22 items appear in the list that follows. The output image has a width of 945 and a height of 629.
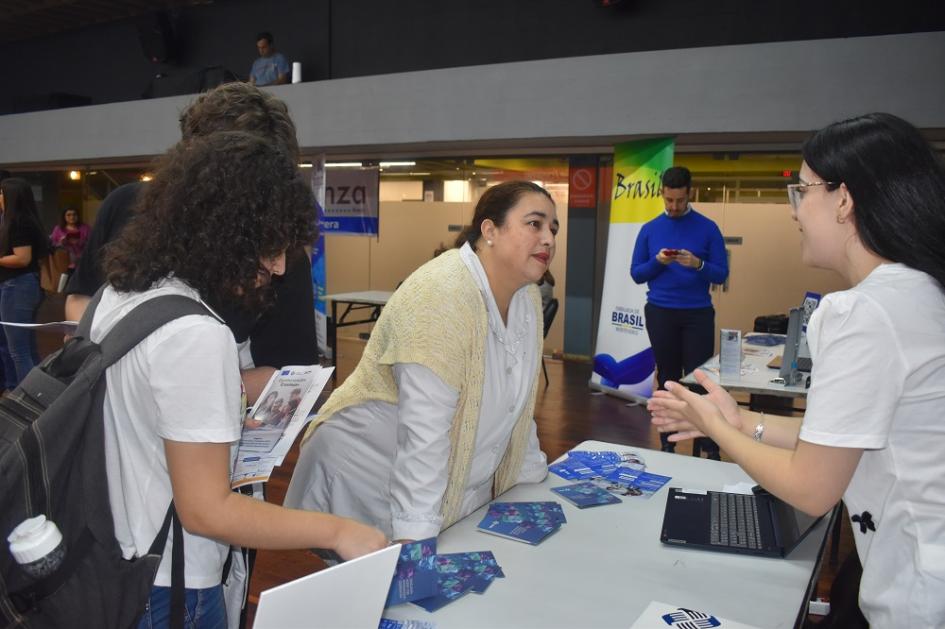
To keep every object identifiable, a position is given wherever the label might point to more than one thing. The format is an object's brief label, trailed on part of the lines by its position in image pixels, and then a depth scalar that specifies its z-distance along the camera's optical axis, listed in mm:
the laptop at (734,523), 1515
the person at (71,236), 10766
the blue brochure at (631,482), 1848
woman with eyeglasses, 1083
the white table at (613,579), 1241
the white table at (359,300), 6500
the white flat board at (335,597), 734
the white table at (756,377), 3098
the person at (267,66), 8203
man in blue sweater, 4285
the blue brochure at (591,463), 1969
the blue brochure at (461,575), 1275
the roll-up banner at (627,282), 5812
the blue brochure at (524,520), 1538
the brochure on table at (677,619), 1210
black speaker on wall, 9547
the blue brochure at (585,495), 1743
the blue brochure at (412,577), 1216
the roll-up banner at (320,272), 7547
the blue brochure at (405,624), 1174
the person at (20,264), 4023
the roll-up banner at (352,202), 8258
